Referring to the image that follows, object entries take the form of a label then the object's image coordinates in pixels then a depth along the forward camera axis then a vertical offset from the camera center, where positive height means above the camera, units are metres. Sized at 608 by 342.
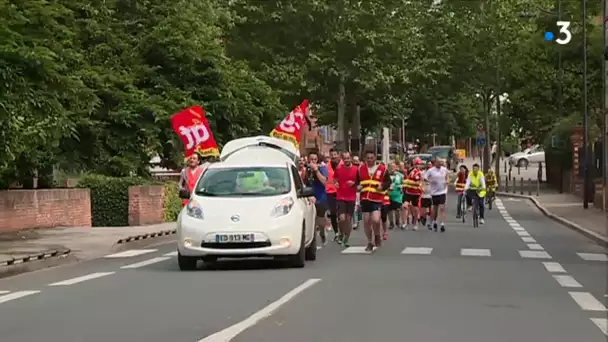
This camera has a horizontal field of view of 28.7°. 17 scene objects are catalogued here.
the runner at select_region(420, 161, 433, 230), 29.42 -0.82
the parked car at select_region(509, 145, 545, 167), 96.38 +0.95
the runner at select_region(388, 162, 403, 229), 28.12 -0.48
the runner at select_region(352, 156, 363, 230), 29.31 -1.19
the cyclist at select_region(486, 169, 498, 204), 39.19 -0.39
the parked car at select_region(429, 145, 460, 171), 83.40 +1.24
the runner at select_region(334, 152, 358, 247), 21.61 -0.29
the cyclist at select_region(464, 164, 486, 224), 31.30 -0.40
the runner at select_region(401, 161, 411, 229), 29.89 -0.97
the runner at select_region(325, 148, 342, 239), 23.27 -0.58
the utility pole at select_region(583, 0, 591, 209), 38.81 +0.96
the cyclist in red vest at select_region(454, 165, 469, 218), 34.03 -0.28
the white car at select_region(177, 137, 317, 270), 16.58 -0.62
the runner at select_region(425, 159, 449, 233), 28.75 -0.40
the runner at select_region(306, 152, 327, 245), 22.56 -0.46
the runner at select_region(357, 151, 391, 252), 20.56 -0.45
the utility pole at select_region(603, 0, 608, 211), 36.22 +1.19
